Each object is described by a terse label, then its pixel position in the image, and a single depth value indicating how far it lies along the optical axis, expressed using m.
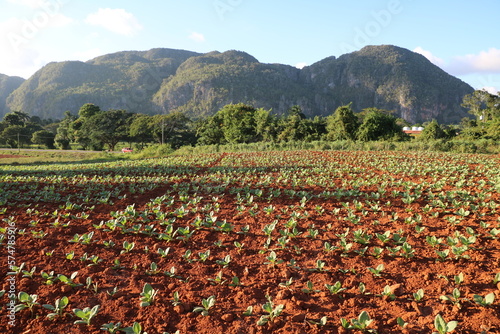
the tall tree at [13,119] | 68.42
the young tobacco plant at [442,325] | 2.43
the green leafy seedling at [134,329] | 2.61
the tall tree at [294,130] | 37.44
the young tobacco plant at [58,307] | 2.87
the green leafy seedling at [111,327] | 2.66
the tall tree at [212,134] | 44.53
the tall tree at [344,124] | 35.69
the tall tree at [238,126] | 40.75
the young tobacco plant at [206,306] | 2.89
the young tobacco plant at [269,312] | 2.75
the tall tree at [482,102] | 53.94
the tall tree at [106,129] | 53.12
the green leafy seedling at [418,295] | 3.00
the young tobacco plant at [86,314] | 2.75
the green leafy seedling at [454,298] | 2.90
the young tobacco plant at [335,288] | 3.20
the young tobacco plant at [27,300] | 2.97
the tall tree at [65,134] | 55.84
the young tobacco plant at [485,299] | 2.78
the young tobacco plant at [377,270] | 3.48
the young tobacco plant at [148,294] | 3.12
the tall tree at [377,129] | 33.41
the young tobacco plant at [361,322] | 2.60
